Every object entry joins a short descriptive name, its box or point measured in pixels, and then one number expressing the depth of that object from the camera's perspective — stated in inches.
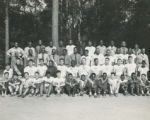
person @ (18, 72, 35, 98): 474.1
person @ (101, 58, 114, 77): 519.2
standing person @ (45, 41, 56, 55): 565.1
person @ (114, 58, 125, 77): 515.2
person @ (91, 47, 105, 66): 536.1
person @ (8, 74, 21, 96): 476.1
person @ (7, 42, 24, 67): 552.6
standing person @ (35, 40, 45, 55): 556.5
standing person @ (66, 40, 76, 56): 569.3
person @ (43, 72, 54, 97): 478.3
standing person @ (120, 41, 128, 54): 548.1
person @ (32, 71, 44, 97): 476.1
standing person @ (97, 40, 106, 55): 566.7
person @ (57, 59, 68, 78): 517.3
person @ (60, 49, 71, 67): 533.0
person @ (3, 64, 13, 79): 497.4
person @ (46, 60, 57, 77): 514.9
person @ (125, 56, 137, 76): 520.7
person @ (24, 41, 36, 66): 555.0
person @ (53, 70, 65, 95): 484.1
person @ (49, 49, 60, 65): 545.5
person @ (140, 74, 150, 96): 488.2
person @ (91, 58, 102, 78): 517.1
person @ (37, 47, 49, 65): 546.3
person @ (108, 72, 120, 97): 487.8
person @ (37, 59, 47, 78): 513.0
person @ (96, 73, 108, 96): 482.9
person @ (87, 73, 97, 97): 482.3
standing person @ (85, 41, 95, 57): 561.6
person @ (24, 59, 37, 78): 506.6
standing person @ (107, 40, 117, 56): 552.5
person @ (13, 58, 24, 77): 519.2
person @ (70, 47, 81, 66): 535.6
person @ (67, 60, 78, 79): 518.8
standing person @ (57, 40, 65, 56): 557.0
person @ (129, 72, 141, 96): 488.2
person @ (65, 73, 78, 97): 481.4
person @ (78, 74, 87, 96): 487.2
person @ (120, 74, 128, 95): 492.1
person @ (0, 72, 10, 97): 476.6
